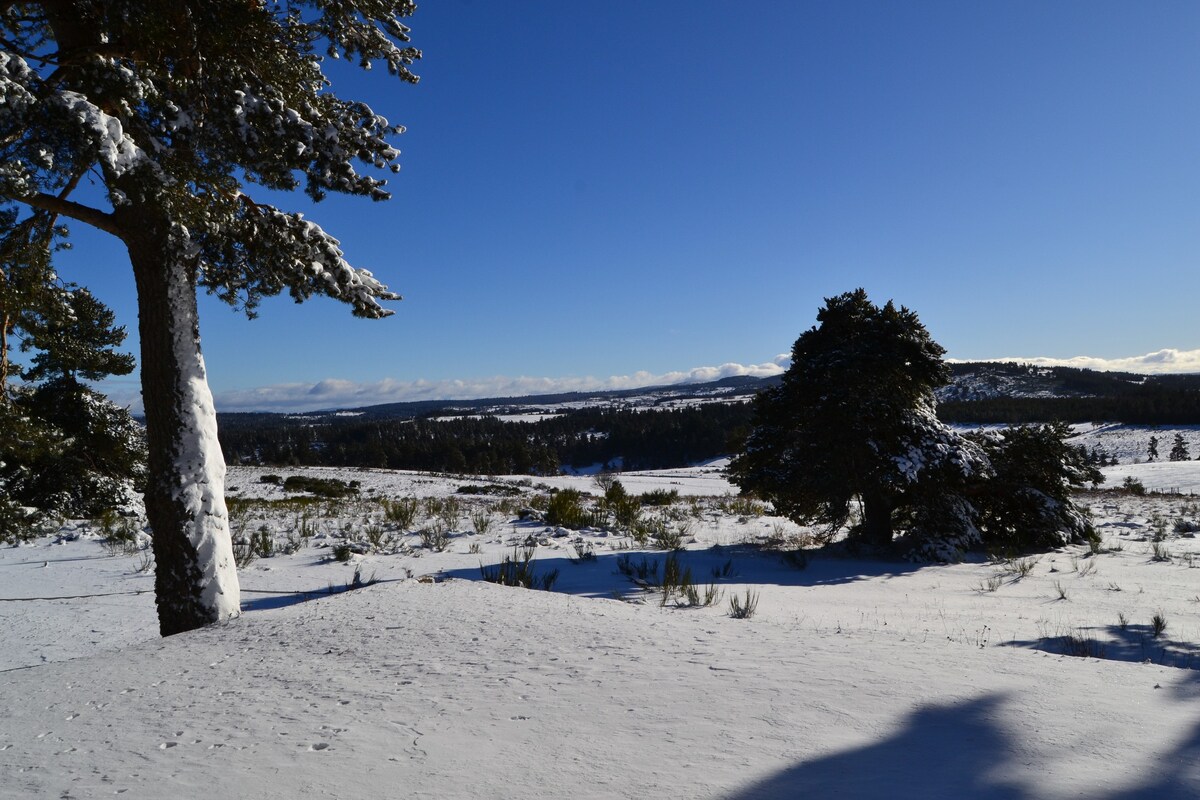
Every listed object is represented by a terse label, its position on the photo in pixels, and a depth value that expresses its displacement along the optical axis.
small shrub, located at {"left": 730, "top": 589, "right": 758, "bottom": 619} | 4.51
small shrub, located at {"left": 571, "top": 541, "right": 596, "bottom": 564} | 7.56
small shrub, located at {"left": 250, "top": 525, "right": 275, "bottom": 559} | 7.47
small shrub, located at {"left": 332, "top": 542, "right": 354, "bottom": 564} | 7.18
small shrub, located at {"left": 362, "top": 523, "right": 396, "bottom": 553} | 8.23
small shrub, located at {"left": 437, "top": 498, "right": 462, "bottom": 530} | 10.76
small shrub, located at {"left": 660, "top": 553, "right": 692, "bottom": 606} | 5.24
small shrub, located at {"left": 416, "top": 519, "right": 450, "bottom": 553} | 8.33
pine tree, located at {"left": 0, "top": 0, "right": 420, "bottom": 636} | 3.86
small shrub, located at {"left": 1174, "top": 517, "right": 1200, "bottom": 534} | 9.98
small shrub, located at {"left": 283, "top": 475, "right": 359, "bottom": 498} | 24.31
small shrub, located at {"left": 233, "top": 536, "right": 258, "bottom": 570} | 6.93
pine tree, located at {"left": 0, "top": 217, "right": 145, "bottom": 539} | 11.90
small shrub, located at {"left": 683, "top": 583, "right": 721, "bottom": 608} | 4.93
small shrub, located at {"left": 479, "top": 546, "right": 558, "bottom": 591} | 5.70
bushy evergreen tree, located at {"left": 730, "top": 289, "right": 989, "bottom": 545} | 8.09
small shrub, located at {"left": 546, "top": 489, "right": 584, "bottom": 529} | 11.10
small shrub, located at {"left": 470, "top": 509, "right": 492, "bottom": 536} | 9.96
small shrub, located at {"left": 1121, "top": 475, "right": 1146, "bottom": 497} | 19.75
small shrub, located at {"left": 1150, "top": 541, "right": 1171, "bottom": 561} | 7.25
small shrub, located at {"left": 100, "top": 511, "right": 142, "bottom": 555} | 7.65
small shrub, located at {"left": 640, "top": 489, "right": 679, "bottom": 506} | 16.73
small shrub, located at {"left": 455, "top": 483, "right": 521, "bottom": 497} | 25.84
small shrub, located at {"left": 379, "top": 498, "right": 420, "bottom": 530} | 10.60
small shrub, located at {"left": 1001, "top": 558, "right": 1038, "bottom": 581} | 6.62
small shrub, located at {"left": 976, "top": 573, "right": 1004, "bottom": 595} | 5.93
